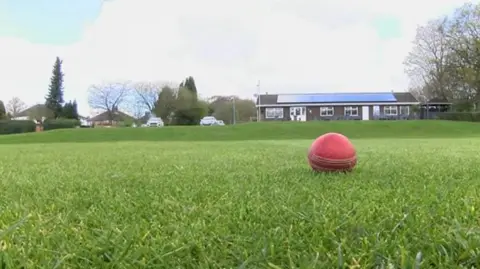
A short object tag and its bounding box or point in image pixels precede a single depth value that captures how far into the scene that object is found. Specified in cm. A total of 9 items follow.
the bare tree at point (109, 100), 6241
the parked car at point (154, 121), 5439
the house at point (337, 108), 6075
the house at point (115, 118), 6280
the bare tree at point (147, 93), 6391
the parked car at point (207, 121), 5512
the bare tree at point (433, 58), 4318
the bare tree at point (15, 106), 6811
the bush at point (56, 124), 4773
